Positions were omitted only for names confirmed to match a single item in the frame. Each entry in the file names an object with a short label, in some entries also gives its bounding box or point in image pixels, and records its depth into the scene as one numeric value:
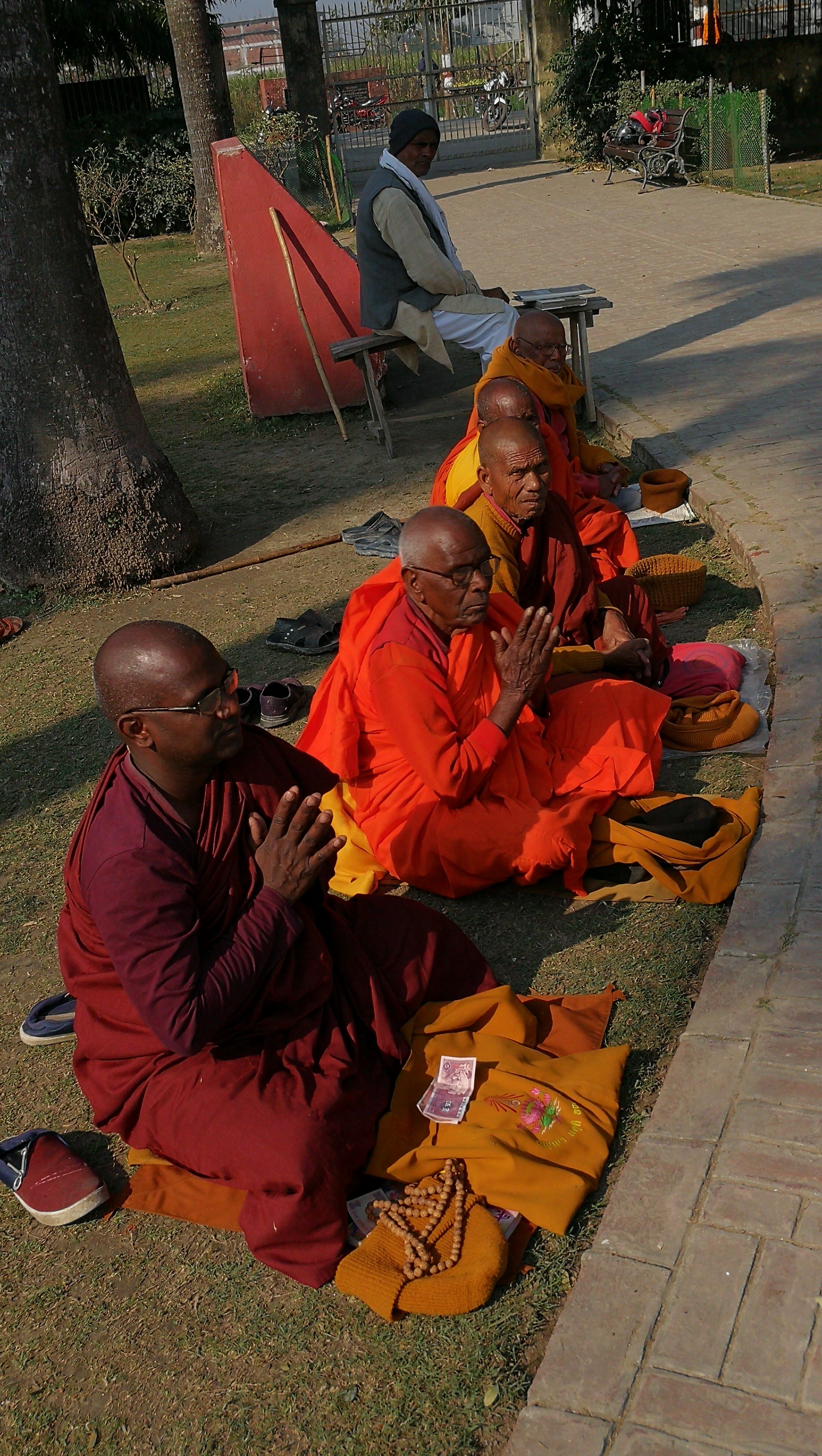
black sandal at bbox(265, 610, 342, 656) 5.89
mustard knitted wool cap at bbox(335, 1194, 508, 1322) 2.51
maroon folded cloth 4.76
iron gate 24.16
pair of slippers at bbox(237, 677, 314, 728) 5.25
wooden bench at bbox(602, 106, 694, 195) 18.58
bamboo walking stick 9.02
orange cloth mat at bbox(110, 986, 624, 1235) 2.87
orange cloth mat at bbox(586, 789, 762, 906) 3.68
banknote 2.89
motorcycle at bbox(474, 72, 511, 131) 26.80
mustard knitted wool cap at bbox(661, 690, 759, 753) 4.46
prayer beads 2.59
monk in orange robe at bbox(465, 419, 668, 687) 4.44
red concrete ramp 9.08
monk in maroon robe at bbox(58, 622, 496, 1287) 2.57
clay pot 6.65
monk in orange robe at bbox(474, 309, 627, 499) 6.34
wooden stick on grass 7.03
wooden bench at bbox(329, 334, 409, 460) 8.38
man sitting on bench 8.16
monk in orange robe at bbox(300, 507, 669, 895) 3.70
